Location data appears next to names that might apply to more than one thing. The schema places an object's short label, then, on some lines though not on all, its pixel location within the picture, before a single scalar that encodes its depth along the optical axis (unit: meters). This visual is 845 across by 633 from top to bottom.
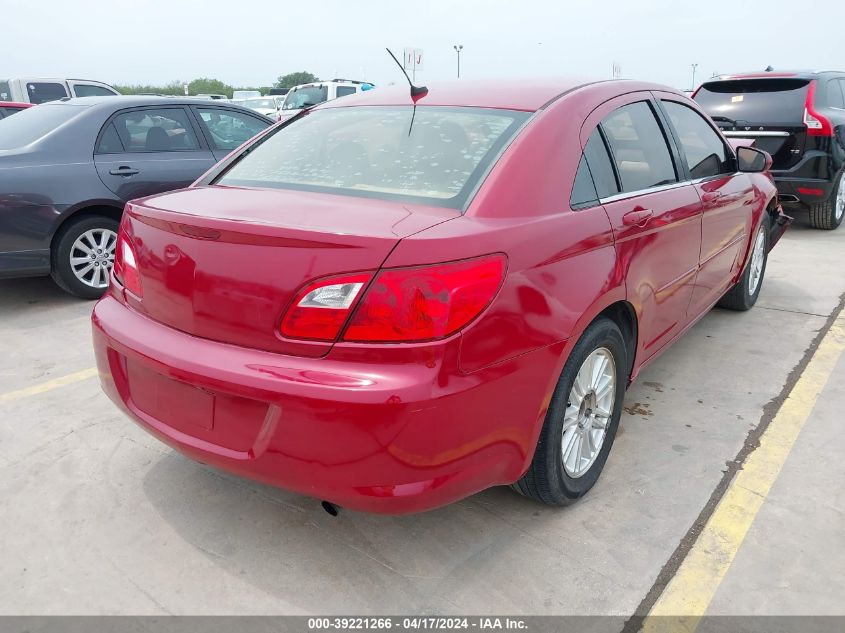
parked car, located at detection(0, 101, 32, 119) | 8.48
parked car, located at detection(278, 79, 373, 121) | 15.96
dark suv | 7.03
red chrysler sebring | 1.88
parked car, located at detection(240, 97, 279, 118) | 20.36
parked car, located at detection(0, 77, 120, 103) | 13.62
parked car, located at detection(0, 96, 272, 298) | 4.78
